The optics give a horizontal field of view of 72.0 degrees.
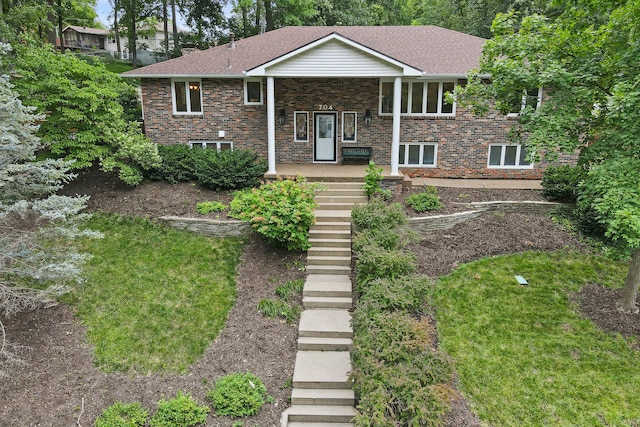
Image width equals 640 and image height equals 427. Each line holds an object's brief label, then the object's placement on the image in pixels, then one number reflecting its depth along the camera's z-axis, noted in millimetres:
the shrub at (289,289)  9219
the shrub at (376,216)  10223
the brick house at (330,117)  15344
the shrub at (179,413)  6305
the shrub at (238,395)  6578
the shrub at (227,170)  12906
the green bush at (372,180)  12513
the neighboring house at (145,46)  38831
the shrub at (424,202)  11914
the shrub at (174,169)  13336
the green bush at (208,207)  11672
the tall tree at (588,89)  6879
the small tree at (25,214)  7078
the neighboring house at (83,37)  52562
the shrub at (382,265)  8203
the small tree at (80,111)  11453
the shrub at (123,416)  6230
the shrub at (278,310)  8695
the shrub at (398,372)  5504
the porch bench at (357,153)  15516
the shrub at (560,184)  12289
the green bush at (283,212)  9902
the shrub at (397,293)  7305
